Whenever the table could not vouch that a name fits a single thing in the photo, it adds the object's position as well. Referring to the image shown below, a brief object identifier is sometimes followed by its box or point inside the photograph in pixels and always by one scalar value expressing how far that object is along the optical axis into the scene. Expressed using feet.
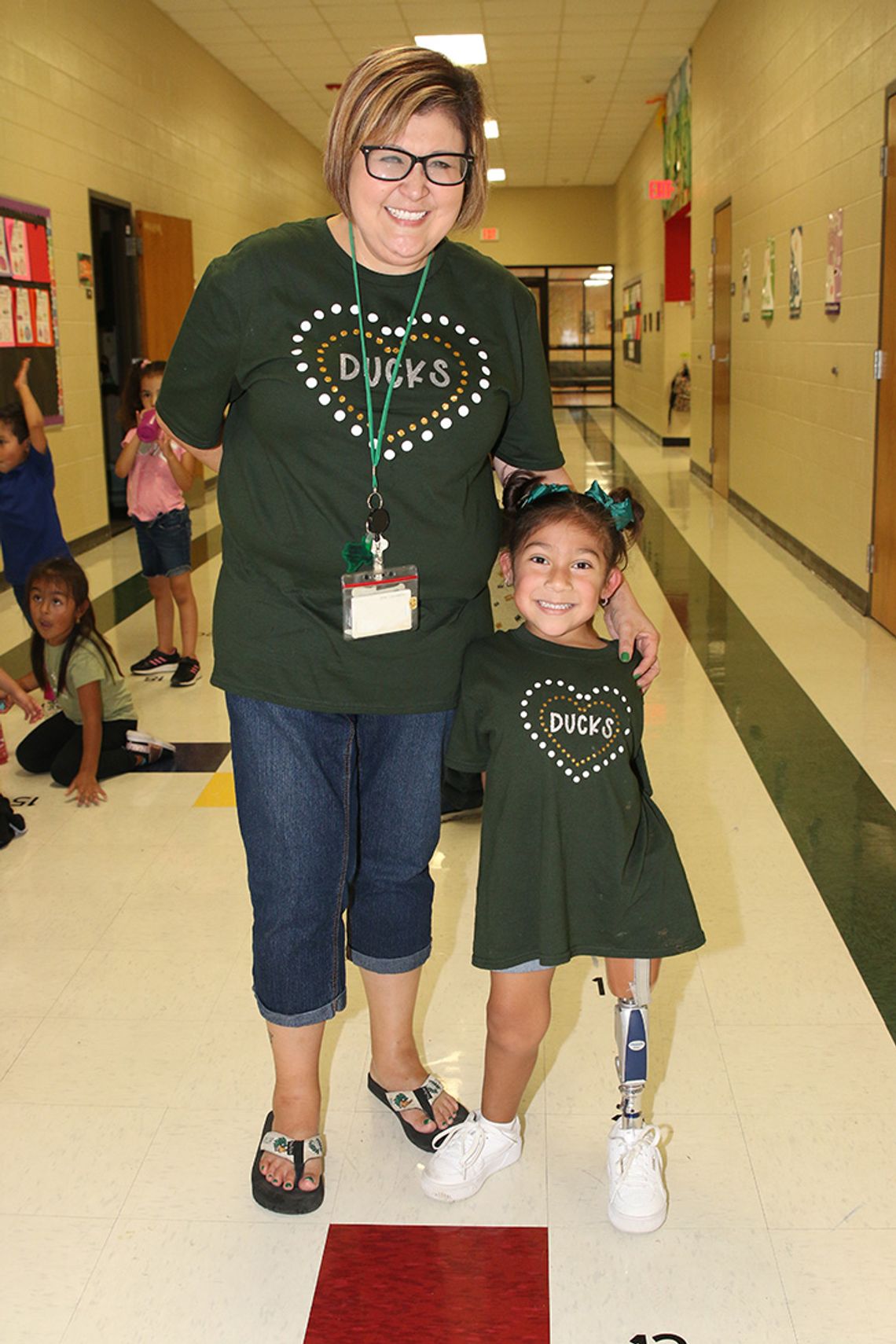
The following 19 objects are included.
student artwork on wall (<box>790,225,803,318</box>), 22.75
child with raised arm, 13.80
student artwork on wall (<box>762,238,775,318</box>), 25.61
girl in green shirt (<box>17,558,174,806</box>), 11.41
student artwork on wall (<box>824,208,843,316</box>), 19.67
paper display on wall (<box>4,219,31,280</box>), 22.21
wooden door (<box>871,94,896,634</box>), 16.96
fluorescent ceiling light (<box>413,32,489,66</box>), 33.23
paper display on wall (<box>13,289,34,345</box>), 22.65
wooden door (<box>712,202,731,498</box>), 32.19
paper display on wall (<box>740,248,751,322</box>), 28.86
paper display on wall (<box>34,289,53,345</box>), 23.58
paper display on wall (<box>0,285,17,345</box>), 21.89
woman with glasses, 4.92
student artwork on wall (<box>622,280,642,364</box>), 55.98
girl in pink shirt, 14.85
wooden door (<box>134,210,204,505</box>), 29.27
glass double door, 85.51
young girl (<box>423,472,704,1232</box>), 5.45
